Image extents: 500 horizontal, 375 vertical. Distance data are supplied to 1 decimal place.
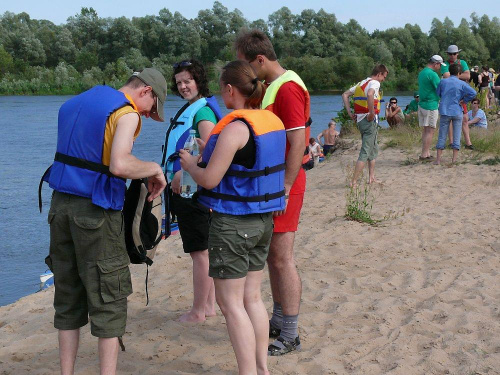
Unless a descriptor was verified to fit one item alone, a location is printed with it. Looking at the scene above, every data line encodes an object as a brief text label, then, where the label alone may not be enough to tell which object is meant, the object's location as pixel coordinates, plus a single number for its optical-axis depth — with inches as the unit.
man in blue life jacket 136.9
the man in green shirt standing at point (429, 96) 437.4
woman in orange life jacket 137.4
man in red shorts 159.8
